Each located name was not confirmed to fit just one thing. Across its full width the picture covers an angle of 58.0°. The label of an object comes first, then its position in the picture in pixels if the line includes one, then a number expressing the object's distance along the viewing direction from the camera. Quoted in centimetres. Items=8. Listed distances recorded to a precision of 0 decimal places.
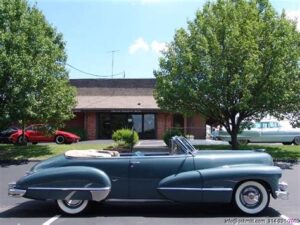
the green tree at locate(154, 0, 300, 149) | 1149
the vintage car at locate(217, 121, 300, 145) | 1631
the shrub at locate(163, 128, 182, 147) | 1402
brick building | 2080
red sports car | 1747
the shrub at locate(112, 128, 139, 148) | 1424
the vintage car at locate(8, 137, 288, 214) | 477
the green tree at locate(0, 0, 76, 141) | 1117
